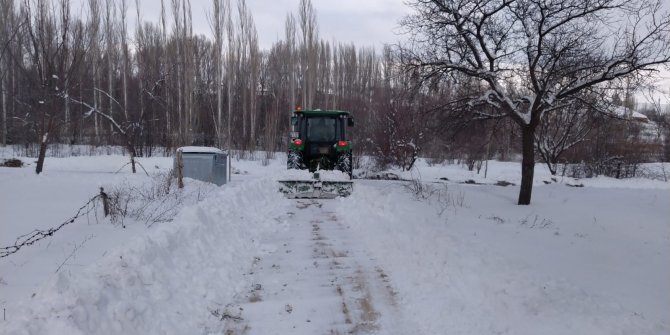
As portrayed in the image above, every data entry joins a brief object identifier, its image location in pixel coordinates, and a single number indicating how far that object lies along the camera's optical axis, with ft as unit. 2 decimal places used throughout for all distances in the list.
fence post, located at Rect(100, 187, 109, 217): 24.09
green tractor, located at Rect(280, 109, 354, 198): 47.52
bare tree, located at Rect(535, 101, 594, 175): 85.81
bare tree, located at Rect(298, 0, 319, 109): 114.73
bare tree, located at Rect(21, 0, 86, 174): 43.11
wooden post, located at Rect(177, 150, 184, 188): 38.78
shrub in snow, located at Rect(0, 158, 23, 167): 69.97
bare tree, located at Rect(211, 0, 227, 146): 96.94
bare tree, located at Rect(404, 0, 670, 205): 37.09
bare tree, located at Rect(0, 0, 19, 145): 84.78
